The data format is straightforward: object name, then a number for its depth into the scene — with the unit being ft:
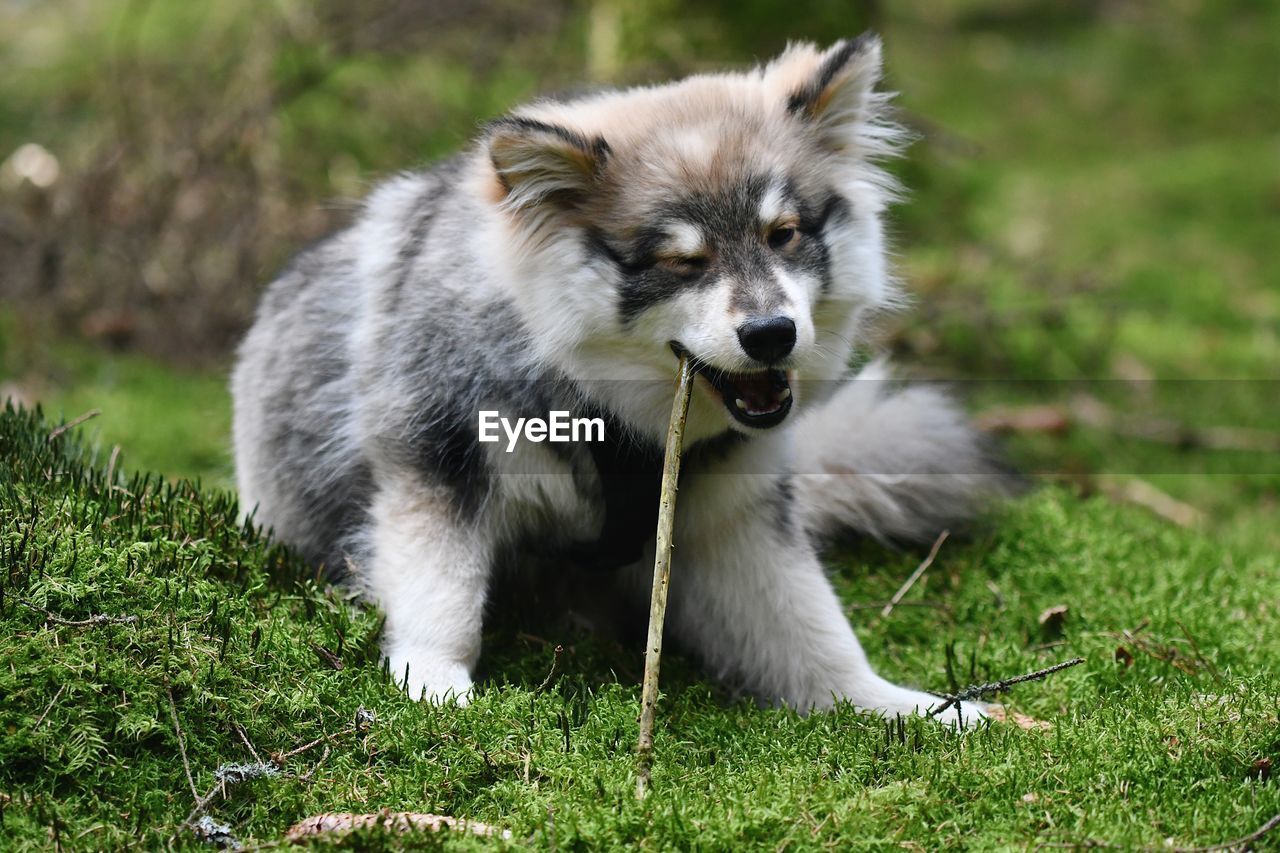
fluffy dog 10.50
